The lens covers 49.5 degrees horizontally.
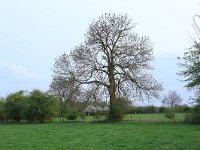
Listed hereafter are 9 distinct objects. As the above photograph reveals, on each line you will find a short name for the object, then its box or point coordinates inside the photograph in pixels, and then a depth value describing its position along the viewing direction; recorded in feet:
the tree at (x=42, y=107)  92.52
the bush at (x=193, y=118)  69.29
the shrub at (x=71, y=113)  91.95
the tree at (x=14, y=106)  96.76
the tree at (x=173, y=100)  128.56
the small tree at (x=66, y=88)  80.63
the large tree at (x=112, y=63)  80.63
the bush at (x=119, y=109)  81.05
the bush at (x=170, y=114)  78.46
